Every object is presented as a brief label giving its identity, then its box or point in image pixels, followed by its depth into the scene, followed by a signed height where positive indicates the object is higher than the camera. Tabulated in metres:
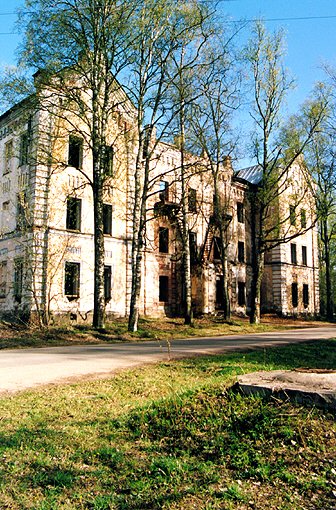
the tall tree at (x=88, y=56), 17.56 +9.74
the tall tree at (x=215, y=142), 22.31 +9.11
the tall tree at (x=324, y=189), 31.44 +8.40
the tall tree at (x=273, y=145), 28.14 +9.45
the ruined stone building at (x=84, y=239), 23.69 +3.40
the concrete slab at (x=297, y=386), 4.92 -1.12
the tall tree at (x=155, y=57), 18.90 +10.67
